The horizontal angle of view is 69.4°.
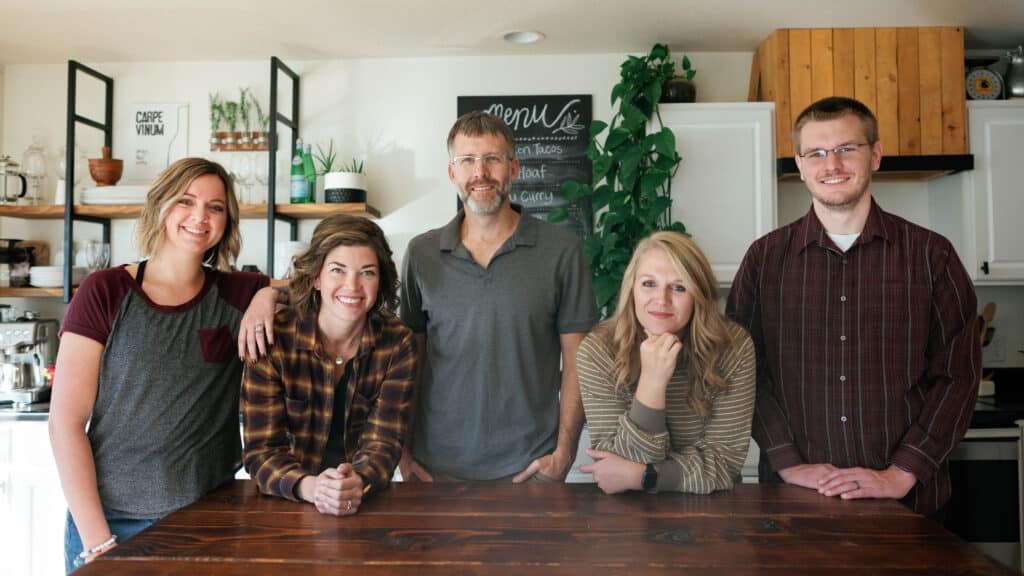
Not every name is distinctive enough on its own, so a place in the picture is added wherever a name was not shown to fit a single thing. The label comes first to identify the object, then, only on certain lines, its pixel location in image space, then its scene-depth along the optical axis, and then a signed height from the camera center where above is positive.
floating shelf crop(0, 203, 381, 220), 3.36 +0.47
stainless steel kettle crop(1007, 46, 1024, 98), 3.32 +1.07
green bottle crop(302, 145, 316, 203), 3.49 +0.68
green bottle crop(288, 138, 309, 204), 3.42 +0.60
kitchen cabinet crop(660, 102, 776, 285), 3.30 +0.61
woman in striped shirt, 1.49 -0.14
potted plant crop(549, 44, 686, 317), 3.22 +0.60
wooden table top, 1.11 -0.37
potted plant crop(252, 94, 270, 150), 3.62 +0.92
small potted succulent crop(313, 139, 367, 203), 3.36 +0.58
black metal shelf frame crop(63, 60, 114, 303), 3.32 +0.66
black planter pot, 3.38 +1.01
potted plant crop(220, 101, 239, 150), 3.62 +0.94
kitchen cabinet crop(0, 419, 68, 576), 2.90 -0.74
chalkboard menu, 3.56 +0.81
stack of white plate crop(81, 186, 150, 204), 3.37 +0.55
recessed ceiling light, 3.29 +1.25
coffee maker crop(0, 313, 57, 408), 3.07 -0.20
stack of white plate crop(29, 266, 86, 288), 3.40 +0.17
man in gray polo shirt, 1.83 -0.05
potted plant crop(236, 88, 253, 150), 3.62 +0.96
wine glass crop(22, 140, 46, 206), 3.61 +0.72
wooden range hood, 3.25 +1.03
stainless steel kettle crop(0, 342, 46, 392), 3.09 -0.24
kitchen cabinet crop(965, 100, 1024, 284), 3.25 +0.55
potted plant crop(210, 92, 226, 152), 3.62 +0.93
